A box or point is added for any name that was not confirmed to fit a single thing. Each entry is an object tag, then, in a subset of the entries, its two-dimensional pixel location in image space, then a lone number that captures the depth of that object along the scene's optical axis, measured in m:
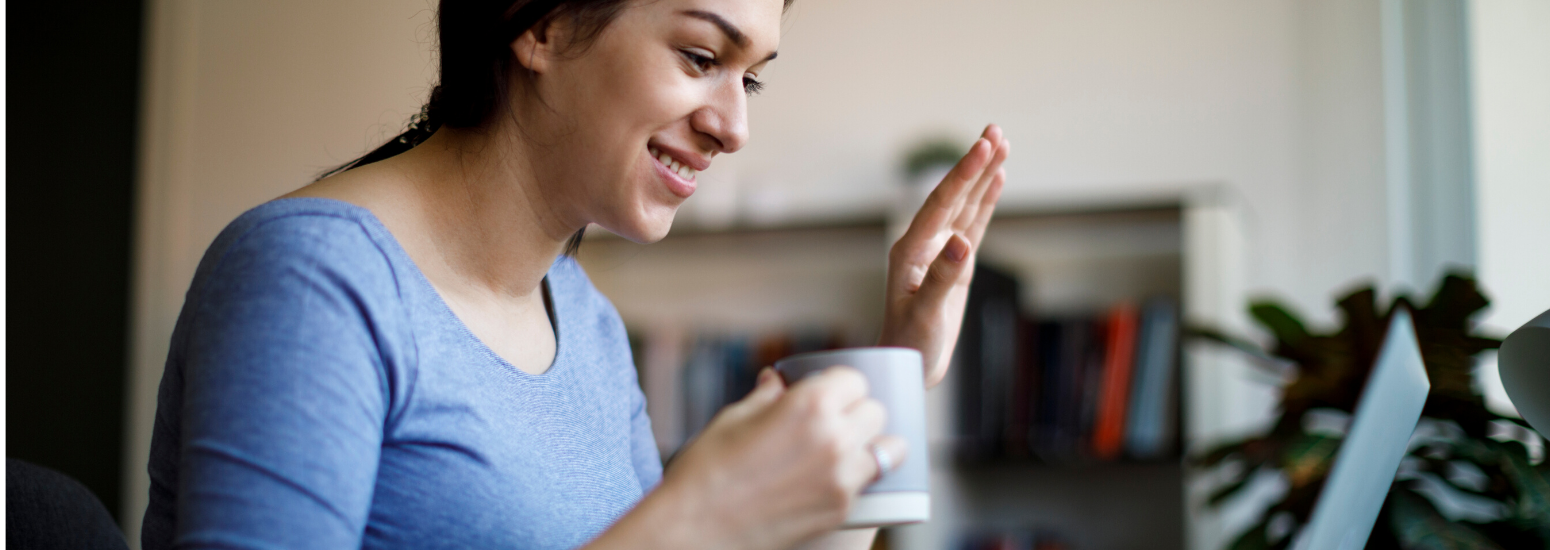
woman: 0.57
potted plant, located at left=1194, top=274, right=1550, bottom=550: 1.27
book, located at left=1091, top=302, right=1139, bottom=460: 1.96
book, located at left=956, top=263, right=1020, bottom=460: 2.01
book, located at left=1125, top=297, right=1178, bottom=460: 1.94
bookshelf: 2.02
